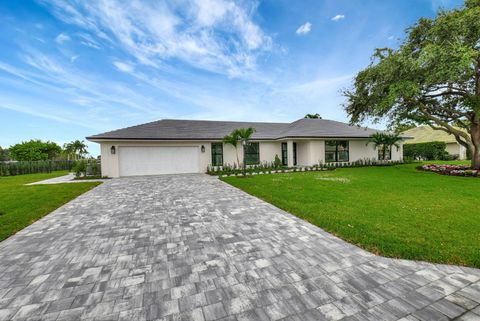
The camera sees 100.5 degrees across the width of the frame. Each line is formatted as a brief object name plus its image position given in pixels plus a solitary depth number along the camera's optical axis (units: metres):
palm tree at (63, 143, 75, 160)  45.83
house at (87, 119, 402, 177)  13.83
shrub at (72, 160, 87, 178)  13.74
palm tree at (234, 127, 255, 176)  12.95
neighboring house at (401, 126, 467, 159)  25.13
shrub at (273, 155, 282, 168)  17.03
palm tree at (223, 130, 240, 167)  13.52
